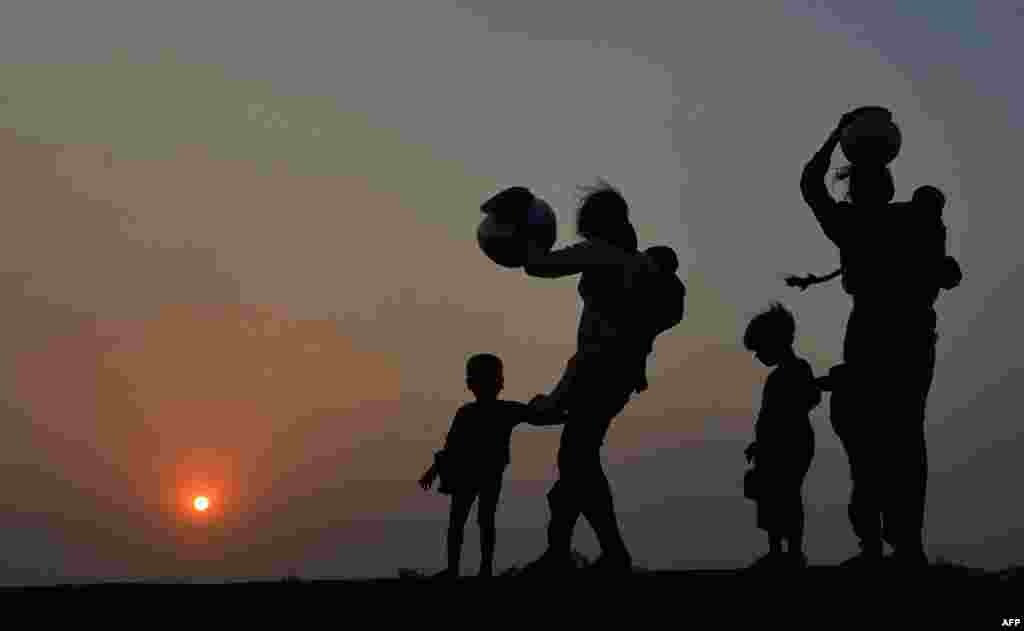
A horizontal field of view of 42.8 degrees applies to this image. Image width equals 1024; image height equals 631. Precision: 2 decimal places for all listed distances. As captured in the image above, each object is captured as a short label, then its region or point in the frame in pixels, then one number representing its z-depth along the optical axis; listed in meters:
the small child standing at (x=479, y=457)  11.57
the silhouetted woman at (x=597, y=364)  7.84
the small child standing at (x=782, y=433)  11.25
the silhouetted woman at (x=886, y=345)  7.55
